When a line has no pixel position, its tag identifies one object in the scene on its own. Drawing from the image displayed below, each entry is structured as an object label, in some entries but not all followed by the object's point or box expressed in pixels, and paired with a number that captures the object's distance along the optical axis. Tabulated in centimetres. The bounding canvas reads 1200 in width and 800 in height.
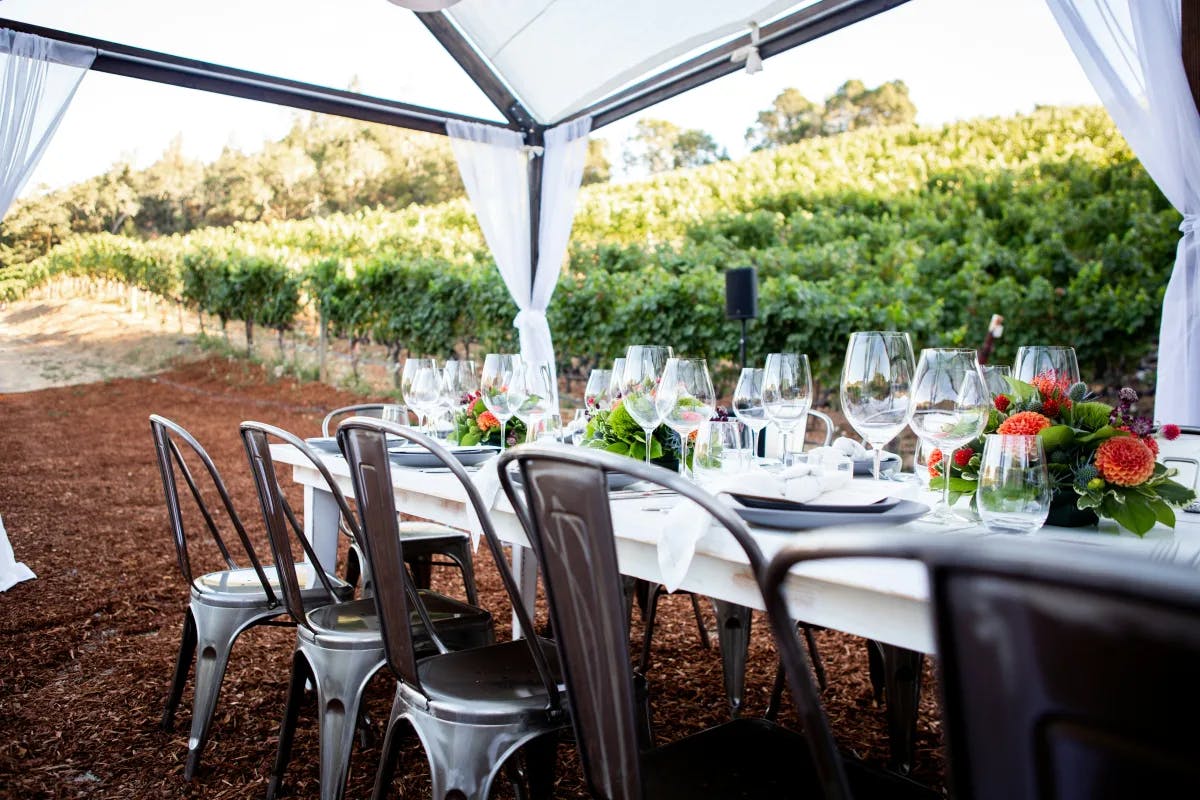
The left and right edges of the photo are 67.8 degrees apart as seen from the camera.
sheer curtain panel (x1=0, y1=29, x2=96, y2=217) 386
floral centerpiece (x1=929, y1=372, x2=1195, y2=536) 130
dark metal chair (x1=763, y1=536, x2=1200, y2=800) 49
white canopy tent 312
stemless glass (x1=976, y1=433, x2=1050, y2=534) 118
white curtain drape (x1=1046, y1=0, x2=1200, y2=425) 309
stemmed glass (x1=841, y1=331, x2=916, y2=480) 157
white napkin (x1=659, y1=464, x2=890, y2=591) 130
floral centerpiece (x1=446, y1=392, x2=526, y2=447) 248
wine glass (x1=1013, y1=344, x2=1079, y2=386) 175
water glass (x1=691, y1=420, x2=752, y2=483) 163
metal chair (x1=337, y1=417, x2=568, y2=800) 146
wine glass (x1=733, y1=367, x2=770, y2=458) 177
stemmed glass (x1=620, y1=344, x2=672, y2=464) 187
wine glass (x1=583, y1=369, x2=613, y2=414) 244
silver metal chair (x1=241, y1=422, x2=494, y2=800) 183
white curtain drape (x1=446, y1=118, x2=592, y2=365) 562
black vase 140
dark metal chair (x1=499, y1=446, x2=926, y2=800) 105
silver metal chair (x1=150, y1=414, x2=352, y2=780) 218
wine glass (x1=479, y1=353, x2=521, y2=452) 232
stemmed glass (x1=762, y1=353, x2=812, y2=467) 172
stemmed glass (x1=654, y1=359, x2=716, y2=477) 183
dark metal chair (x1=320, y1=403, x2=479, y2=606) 270
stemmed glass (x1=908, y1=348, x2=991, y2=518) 147
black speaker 604
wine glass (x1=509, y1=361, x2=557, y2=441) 228
